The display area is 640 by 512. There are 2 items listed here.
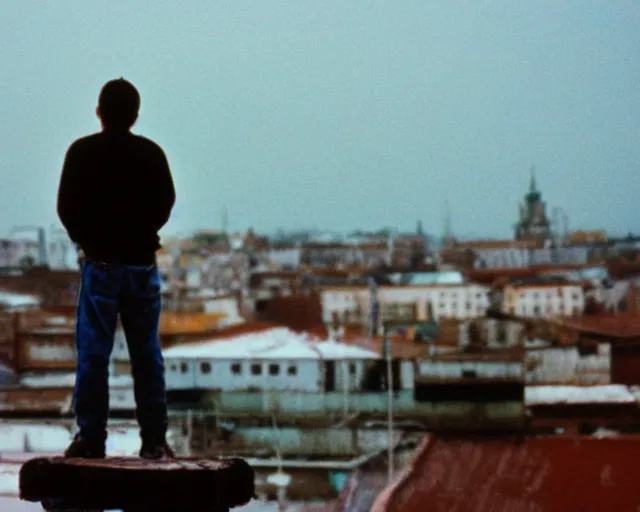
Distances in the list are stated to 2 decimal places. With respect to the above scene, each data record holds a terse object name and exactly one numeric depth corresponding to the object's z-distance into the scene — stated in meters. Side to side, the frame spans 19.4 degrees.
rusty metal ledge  8.11
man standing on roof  8.63
